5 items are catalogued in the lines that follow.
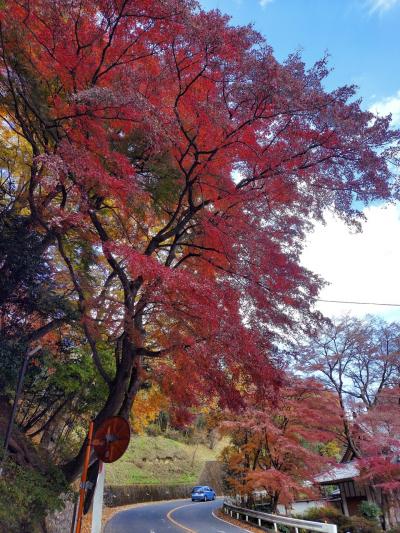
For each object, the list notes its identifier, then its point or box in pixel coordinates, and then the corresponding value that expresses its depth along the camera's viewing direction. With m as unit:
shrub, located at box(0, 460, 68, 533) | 6.38
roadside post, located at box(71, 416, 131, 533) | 6.06
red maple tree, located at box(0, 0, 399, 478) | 6.66
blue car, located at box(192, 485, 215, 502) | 33.94
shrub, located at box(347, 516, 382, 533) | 16.11
